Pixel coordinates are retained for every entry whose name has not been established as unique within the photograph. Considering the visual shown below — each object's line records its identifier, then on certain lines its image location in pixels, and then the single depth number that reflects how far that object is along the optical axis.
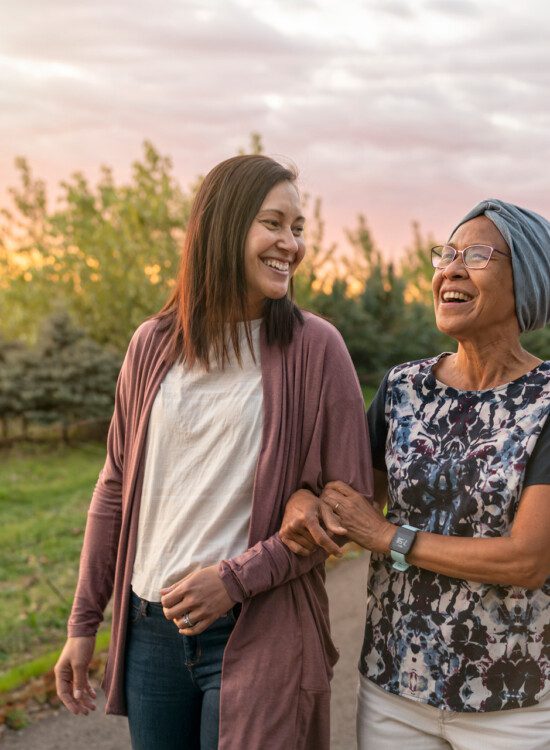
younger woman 2.28
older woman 2.21
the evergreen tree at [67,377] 14.58
